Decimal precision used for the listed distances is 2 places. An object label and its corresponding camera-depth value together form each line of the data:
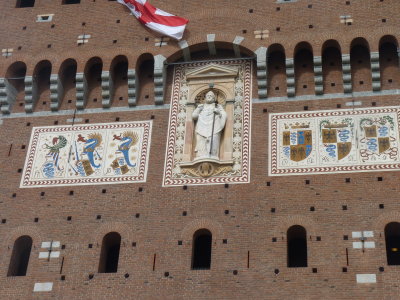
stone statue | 20.86
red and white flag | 22.62
